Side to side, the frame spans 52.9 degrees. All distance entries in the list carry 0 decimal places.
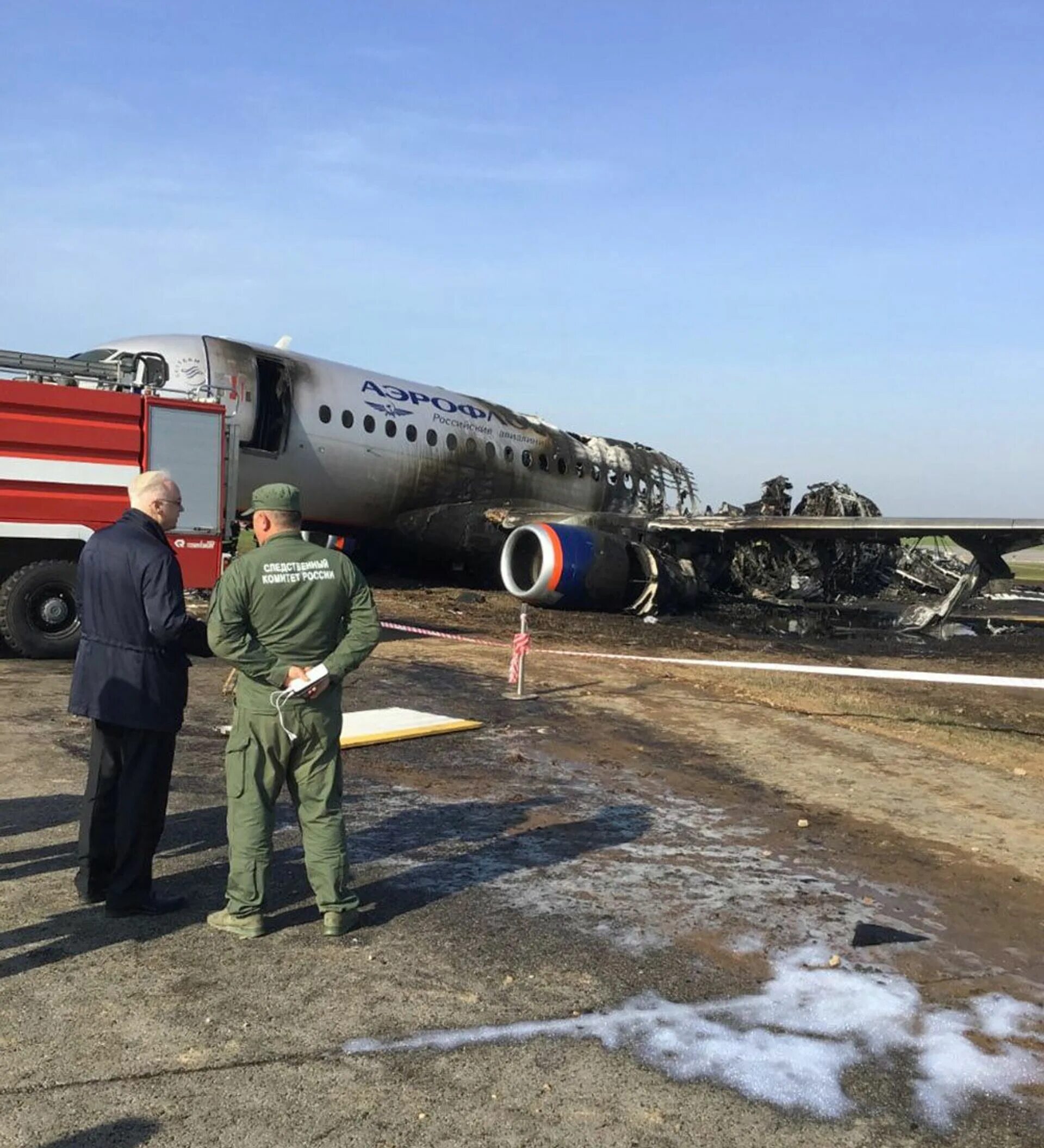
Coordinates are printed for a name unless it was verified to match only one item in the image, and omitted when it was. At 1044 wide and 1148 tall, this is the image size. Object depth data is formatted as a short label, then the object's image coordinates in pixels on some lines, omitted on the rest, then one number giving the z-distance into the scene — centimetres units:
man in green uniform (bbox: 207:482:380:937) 452
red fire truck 1047
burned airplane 1600
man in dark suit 469
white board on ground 815
